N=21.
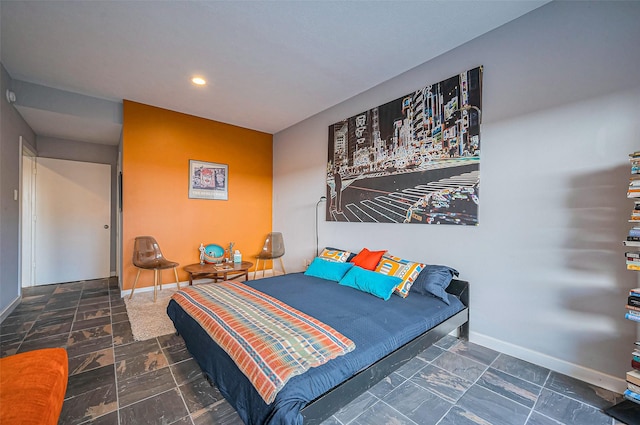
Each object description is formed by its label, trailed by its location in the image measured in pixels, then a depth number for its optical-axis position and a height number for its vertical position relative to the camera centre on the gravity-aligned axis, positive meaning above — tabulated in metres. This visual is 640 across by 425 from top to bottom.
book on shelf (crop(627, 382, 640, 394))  1.58 -1.05
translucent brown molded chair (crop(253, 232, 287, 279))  4.84 -0.68
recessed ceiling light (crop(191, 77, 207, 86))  3.23 +1.62
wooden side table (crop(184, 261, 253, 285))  3.93 -0.87
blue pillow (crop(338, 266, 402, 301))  2.51 -0.70
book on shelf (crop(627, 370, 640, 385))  1.58 -0.98
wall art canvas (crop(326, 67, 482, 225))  2.56 +0.62
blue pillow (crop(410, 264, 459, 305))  2.48 -0.66
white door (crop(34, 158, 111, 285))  4.44 -0.16
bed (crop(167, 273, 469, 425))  1.28 -0.86
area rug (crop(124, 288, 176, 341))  2.73 -1.22
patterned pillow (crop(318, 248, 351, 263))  3.45 -0.57
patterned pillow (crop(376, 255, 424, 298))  2.58 -0.59
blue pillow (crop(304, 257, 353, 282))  3.16 -0.70
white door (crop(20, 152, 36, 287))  4.27 -0.11
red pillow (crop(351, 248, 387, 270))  3.02 -0.55
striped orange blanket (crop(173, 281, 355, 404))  1.33 -0.76
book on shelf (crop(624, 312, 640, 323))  1.57 -0.62
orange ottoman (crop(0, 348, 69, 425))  1.04 -0.78
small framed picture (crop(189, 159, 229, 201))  4.47 +0.54
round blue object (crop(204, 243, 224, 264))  4.52 -0.72
